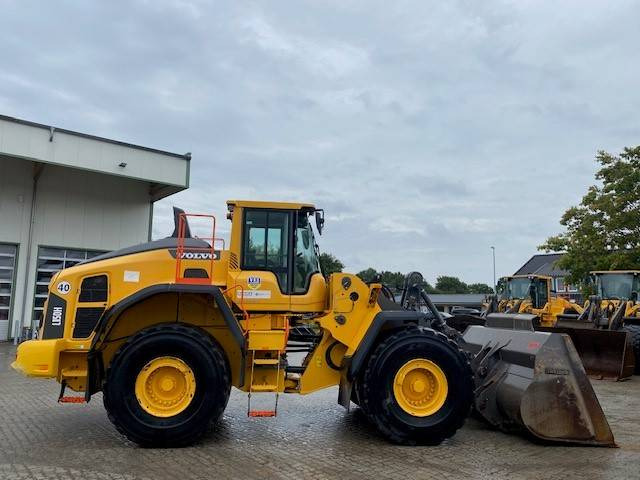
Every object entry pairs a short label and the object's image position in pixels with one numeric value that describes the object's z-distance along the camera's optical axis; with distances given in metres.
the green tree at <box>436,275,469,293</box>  106.61
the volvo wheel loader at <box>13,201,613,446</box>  6.24
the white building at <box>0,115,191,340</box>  18.89
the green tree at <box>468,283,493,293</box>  107.53
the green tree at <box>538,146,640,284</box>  26.14
